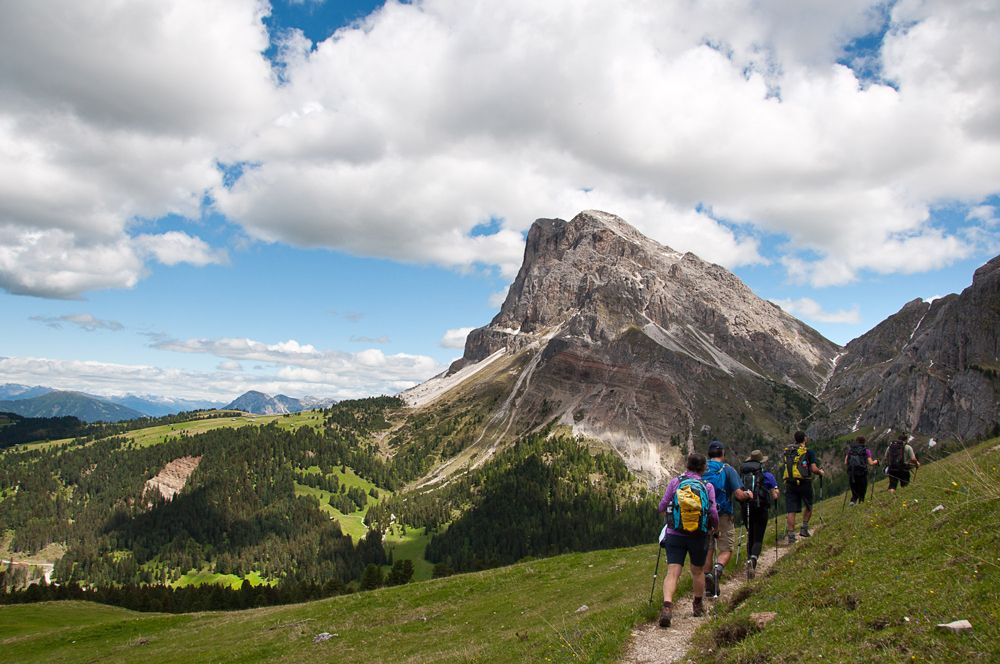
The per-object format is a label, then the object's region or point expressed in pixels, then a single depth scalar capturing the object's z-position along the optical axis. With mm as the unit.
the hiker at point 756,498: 19688
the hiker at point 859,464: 27312
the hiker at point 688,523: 15258
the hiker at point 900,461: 27109
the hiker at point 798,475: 23453
